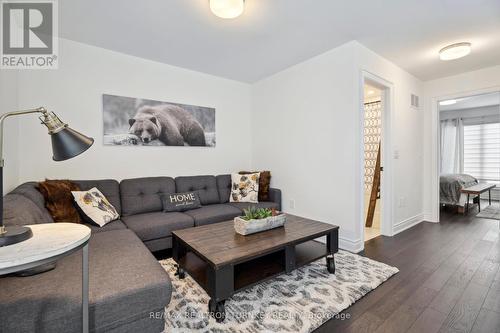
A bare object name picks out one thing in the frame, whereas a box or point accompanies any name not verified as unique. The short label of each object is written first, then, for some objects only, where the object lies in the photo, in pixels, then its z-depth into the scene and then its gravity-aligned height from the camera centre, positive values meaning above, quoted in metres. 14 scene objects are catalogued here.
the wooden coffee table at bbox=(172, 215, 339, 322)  1.48 -0.65
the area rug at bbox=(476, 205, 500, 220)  4.11 -0.90
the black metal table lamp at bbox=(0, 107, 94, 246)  0.87 +0.09
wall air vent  3.69 +1.03
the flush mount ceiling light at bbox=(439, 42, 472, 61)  2.70 +1.34
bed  4.55 -0.51
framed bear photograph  2.88 +0.56
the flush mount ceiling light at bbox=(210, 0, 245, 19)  1.81 +1.24
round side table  0.69 -0.28
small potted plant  1.93 -0.49
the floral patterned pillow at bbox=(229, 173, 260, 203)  3.36 -0.35
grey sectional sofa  0.99 -0.60
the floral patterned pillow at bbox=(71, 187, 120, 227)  2.21 -0.41
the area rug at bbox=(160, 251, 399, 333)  1.46 -1.00
